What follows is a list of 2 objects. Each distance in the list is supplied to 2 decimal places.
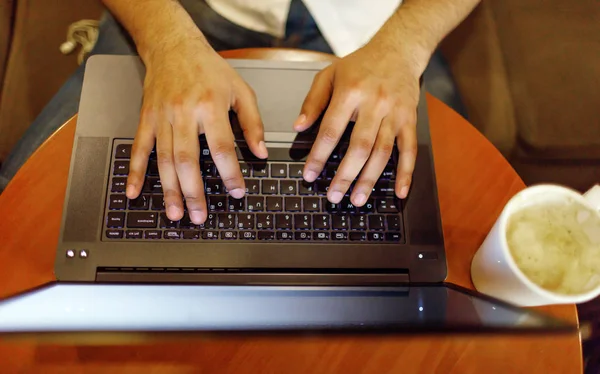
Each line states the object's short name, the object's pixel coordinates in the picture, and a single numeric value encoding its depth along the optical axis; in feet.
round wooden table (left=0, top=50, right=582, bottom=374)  1.72
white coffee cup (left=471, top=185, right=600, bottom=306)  1.44
